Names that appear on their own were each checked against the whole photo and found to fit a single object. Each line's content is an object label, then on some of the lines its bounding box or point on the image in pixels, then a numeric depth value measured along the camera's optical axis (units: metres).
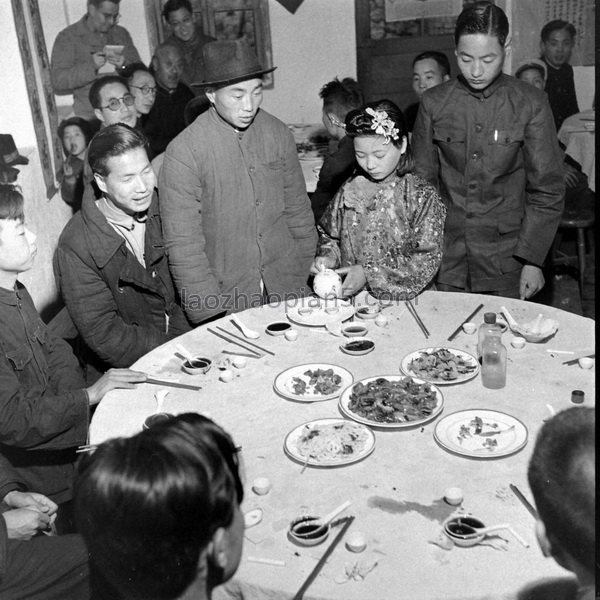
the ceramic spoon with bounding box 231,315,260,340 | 2.54
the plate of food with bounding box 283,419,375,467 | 1.77
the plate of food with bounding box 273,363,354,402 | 2.11
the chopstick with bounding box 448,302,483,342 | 2.44
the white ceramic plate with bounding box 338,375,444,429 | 1.89
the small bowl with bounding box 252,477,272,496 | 1.67
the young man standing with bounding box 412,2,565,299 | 2.99
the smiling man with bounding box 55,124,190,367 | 2.71
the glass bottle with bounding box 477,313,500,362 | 2.23
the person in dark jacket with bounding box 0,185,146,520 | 2.17
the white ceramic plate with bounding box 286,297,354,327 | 2.63
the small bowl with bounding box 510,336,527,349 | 2.31
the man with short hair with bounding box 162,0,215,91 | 5.95
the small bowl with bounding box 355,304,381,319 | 2.62
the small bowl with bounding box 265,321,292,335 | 2.56
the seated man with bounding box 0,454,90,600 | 1.80
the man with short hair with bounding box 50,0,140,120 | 5.23
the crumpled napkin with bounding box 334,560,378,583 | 1.41
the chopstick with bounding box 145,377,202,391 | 2.20
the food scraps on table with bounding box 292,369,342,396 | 2.13
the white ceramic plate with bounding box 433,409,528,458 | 1.77
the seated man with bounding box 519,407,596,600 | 1.09
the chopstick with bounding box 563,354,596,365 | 2.18
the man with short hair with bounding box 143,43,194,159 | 5.30
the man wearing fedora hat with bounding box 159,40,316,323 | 2.85
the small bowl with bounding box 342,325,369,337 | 2.49
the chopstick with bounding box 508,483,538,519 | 1.56
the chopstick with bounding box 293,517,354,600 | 1.38
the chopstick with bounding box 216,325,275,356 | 2.44
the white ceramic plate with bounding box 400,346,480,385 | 2.12
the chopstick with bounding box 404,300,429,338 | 2.49
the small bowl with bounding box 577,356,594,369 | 2.13
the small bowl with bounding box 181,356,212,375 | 2.28
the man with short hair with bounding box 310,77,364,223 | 3.97
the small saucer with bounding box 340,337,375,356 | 2.36
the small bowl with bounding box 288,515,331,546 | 1.49
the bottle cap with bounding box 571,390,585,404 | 1.95
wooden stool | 4.49
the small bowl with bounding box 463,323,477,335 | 2.46
